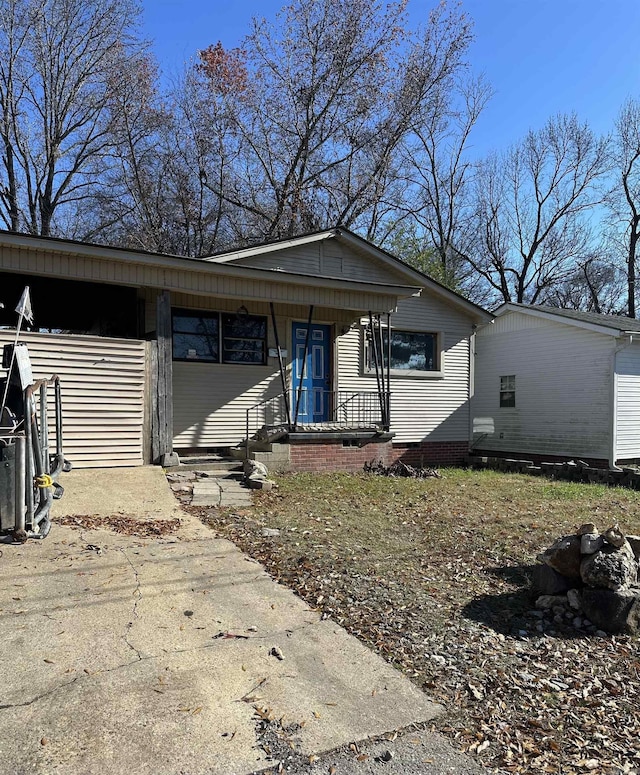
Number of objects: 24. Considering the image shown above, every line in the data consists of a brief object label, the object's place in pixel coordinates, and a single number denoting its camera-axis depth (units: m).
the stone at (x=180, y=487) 7.83
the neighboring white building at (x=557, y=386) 14.10
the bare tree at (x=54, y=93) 21.14
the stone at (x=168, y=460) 8.69
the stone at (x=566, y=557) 4.47
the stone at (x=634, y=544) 4.86
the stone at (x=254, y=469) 8.98
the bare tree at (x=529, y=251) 32.78
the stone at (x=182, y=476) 8.34
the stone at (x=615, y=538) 4.34
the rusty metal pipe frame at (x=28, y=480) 4.77
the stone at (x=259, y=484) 8.57
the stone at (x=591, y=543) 4.35
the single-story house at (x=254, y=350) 8.29
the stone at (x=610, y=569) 4.17
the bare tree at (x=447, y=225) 30.03
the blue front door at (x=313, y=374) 12.09
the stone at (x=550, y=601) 4.46
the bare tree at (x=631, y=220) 31.83
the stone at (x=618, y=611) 4.12
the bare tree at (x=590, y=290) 35.19
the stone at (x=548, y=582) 4.57
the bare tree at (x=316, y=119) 21.33
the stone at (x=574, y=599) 4.36
